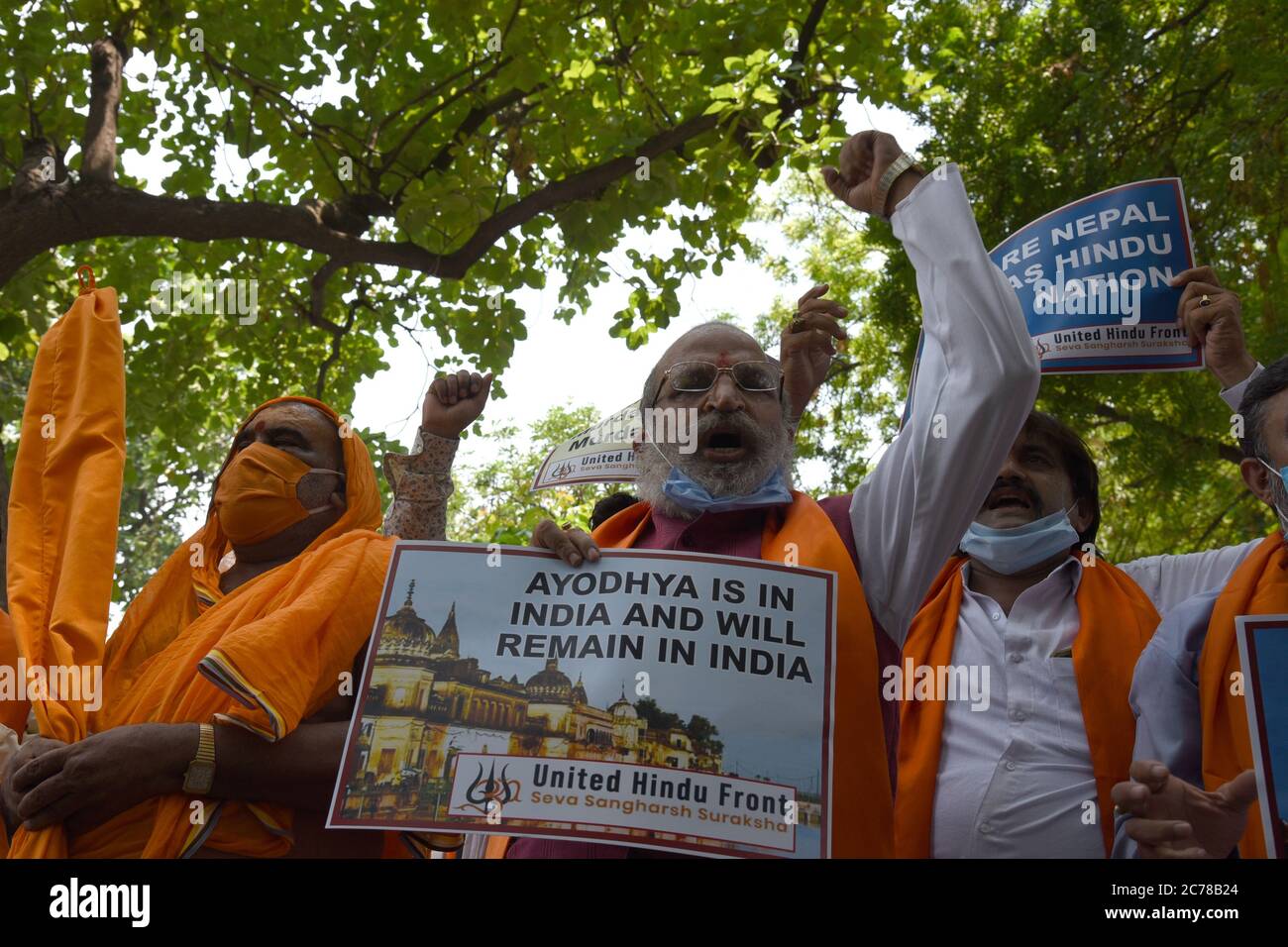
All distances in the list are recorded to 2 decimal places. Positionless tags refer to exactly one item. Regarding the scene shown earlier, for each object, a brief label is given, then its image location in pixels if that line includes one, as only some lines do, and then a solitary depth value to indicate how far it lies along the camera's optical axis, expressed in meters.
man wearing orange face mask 2.42
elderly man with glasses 2.31
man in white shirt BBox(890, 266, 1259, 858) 2.56
